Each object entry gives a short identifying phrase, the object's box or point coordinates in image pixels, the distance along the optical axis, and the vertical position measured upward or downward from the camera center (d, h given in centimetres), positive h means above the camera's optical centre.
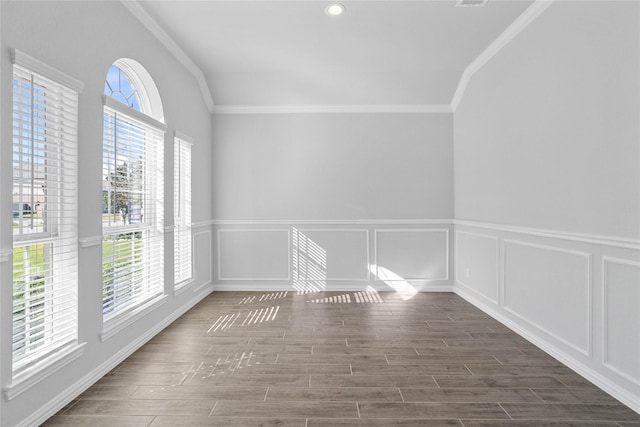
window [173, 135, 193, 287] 383 +5
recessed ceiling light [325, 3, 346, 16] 294 +171
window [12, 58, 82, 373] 189 -1
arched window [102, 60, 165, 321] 269 +15
